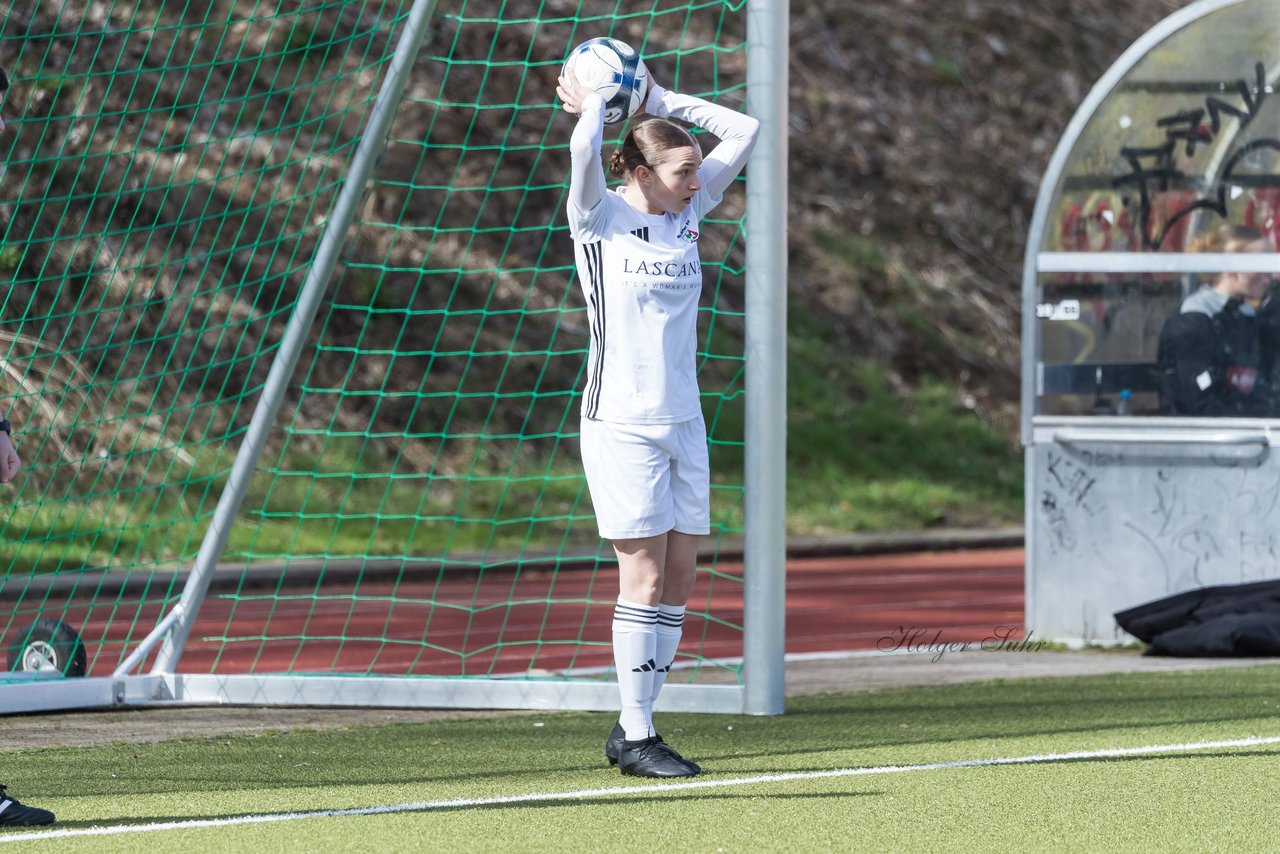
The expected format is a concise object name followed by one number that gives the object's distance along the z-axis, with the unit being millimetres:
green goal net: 25156
